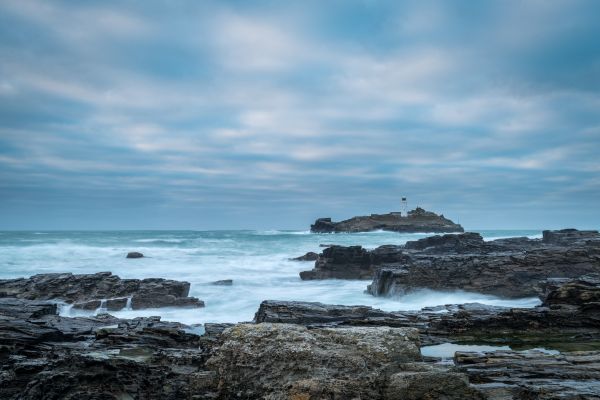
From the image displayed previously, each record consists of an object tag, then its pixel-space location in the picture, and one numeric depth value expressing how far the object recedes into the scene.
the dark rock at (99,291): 19.39
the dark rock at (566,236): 36.09
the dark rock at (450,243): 31.84
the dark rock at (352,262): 28.97
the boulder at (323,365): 4.68
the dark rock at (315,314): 11.30
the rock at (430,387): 4.63
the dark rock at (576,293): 11.52
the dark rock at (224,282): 26.72
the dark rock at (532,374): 5.06
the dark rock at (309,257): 42.31
